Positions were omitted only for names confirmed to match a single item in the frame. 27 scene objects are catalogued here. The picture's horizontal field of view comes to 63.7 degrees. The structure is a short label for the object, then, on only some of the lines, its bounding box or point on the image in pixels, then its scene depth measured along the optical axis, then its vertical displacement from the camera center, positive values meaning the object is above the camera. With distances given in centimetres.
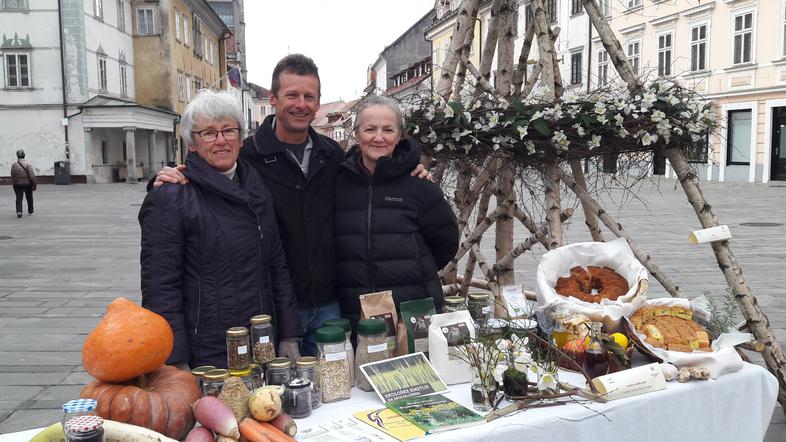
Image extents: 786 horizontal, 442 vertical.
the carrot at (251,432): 179 -75
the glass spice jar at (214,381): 193 -65
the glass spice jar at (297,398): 202 -74
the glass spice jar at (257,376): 204 -68
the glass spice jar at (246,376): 198 -65
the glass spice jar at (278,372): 206 -67
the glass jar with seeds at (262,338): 210 -57
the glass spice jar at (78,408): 162 -61
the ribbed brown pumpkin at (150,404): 181 -68
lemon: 253 -70
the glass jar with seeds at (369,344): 226 -64
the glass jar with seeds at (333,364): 214 -67
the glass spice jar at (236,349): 204 -58
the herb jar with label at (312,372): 210 -68
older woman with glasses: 224 -27
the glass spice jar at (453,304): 260 -57
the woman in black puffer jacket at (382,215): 268 -21
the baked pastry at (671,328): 253 -68
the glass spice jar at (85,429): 156 -64
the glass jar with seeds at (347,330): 228 -60
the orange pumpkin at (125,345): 186 -52
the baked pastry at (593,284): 287 -55
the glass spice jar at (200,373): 202 -65
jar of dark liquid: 236 -72
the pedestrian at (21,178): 1424 -18
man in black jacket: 264 -3
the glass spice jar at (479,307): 263 -59
